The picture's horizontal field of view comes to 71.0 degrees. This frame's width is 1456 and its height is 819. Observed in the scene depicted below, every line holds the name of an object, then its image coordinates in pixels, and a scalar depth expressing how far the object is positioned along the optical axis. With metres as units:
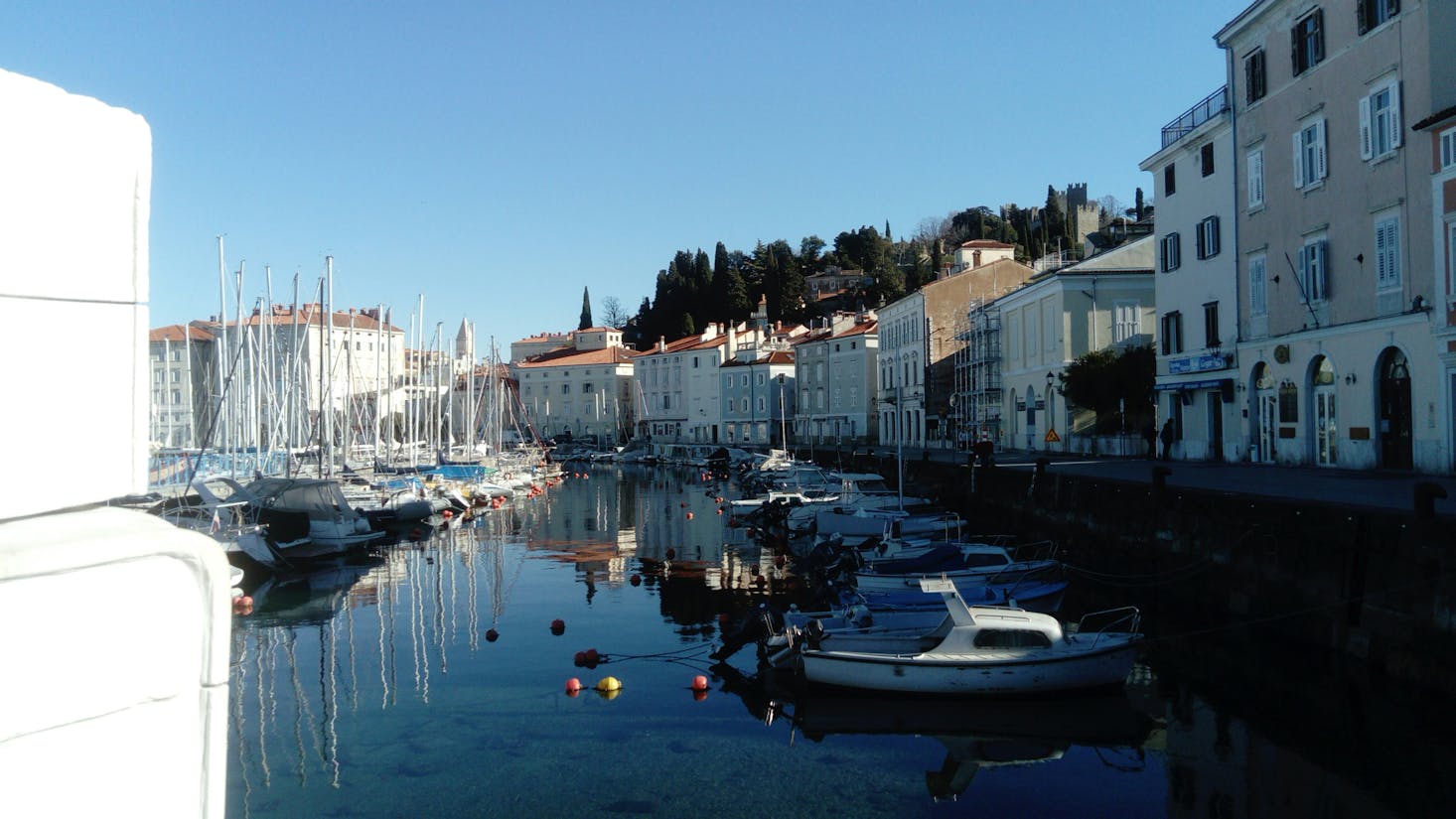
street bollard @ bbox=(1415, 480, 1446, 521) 15.94
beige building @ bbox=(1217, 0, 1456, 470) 25.16
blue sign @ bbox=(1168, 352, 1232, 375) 35.30
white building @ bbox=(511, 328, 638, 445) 133.25
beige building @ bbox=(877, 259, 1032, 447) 72.69
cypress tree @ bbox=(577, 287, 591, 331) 158.62
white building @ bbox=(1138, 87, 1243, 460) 35.50
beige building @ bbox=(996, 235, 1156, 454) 49.16
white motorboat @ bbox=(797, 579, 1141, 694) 17.06
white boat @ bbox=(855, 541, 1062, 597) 24.50
